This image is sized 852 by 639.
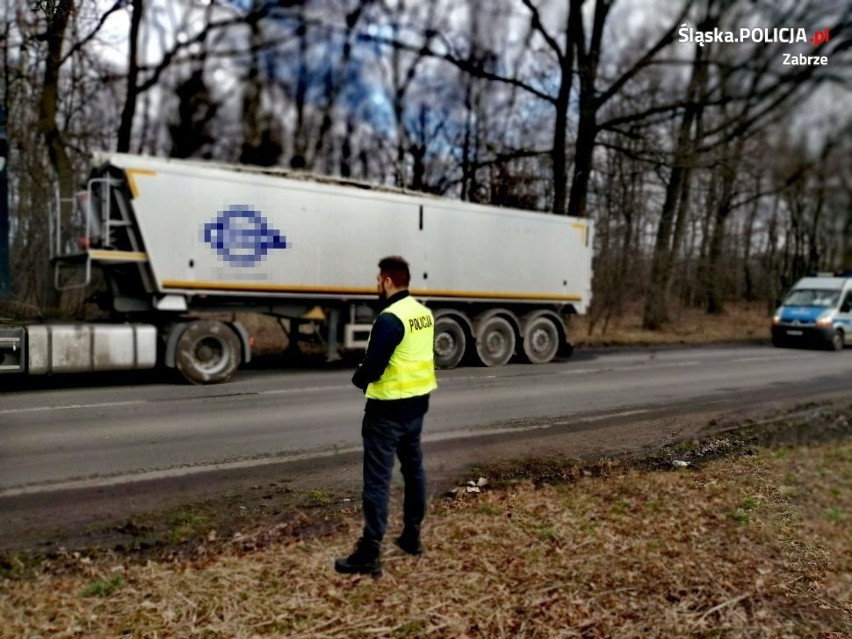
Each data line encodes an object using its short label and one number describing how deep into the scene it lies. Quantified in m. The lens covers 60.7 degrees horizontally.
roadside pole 8.90
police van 21.79
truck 10.78
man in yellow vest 3.90
